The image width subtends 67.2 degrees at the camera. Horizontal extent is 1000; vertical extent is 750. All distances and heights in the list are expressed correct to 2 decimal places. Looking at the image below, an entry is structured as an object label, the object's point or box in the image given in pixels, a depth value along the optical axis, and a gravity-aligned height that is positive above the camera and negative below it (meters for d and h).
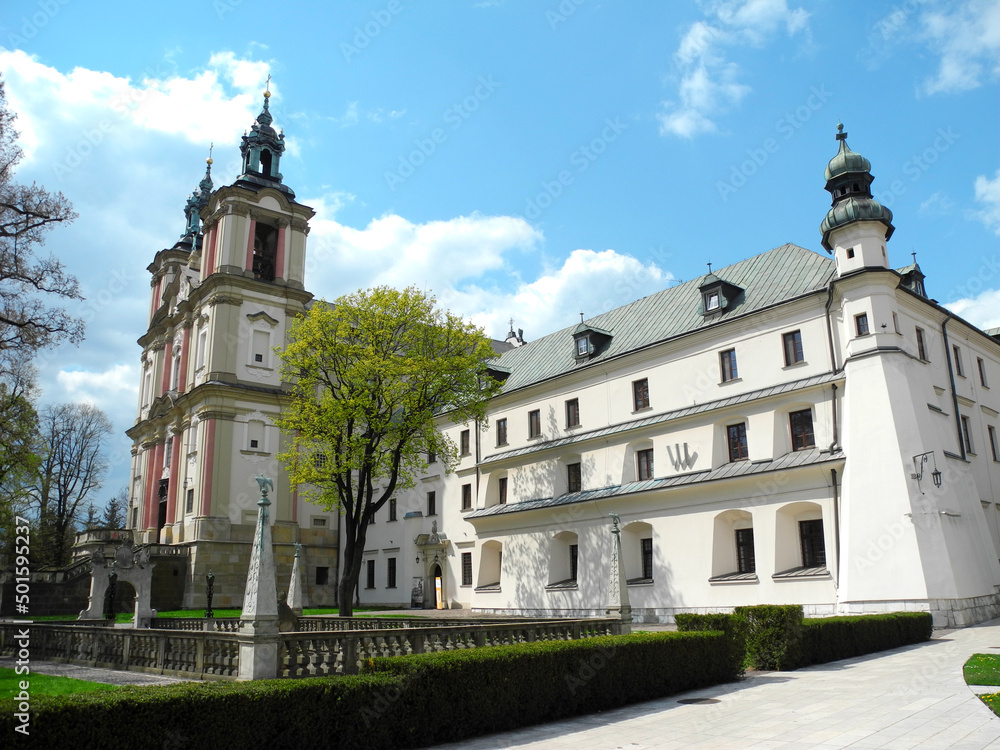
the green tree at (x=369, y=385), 29.95 +7.73
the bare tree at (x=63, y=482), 51.59 +7.21
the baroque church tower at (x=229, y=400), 40.78 +10.30
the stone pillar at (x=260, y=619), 10.36 -0.53
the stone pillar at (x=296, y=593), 23.52 -0.43
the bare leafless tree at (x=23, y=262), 18.42 +7.74
